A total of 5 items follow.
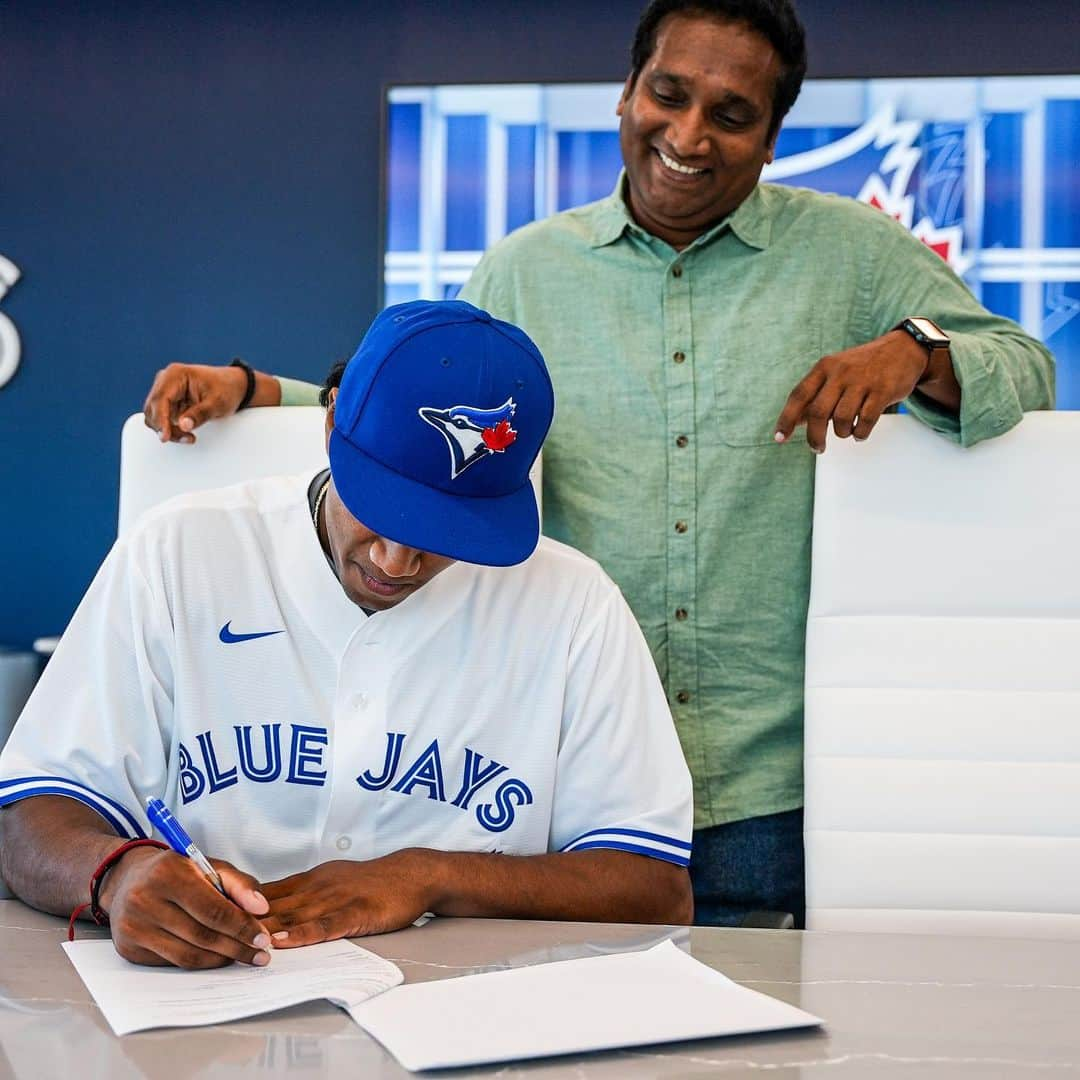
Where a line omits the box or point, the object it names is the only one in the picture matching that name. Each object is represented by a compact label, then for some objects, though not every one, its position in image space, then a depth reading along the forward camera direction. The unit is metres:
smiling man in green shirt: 1.92
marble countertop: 1.01
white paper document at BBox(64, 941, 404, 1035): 1.08
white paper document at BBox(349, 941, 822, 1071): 1.03
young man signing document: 1.40
